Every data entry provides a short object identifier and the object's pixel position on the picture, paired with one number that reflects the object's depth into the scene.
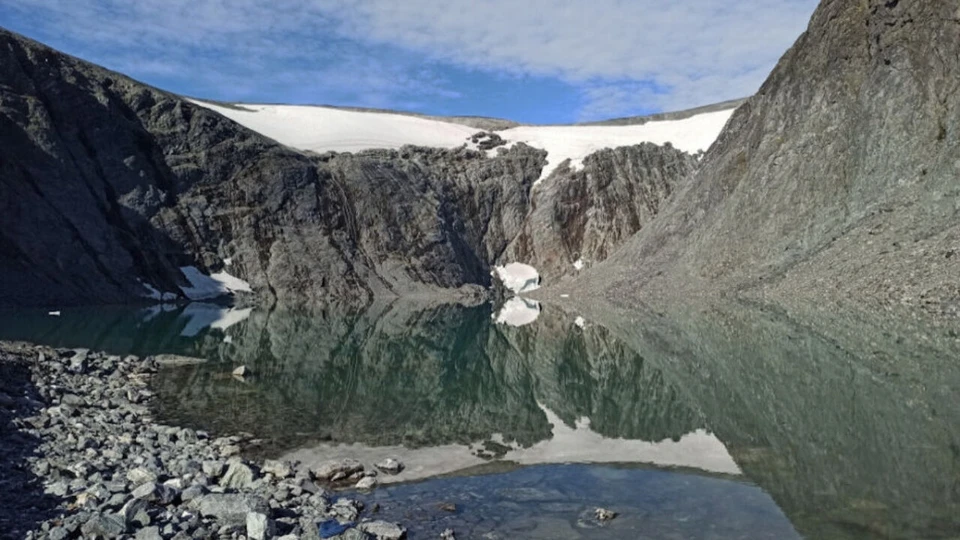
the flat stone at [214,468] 12.52
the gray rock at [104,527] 8.93
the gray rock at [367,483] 12.62
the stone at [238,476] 12.22
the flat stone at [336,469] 13.33
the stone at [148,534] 8.91
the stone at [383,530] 10.06
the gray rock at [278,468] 13.04
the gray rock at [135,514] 9.41
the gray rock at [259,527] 9.44
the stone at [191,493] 10.73
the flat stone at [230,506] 10.03
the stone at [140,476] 11.41
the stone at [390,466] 13.69
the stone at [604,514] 10.71
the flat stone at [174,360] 27.23
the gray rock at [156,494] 10.45
